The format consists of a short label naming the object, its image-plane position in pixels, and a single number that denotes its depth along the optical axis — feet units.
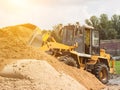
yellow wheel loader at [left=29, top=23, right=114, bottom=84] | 39.60
